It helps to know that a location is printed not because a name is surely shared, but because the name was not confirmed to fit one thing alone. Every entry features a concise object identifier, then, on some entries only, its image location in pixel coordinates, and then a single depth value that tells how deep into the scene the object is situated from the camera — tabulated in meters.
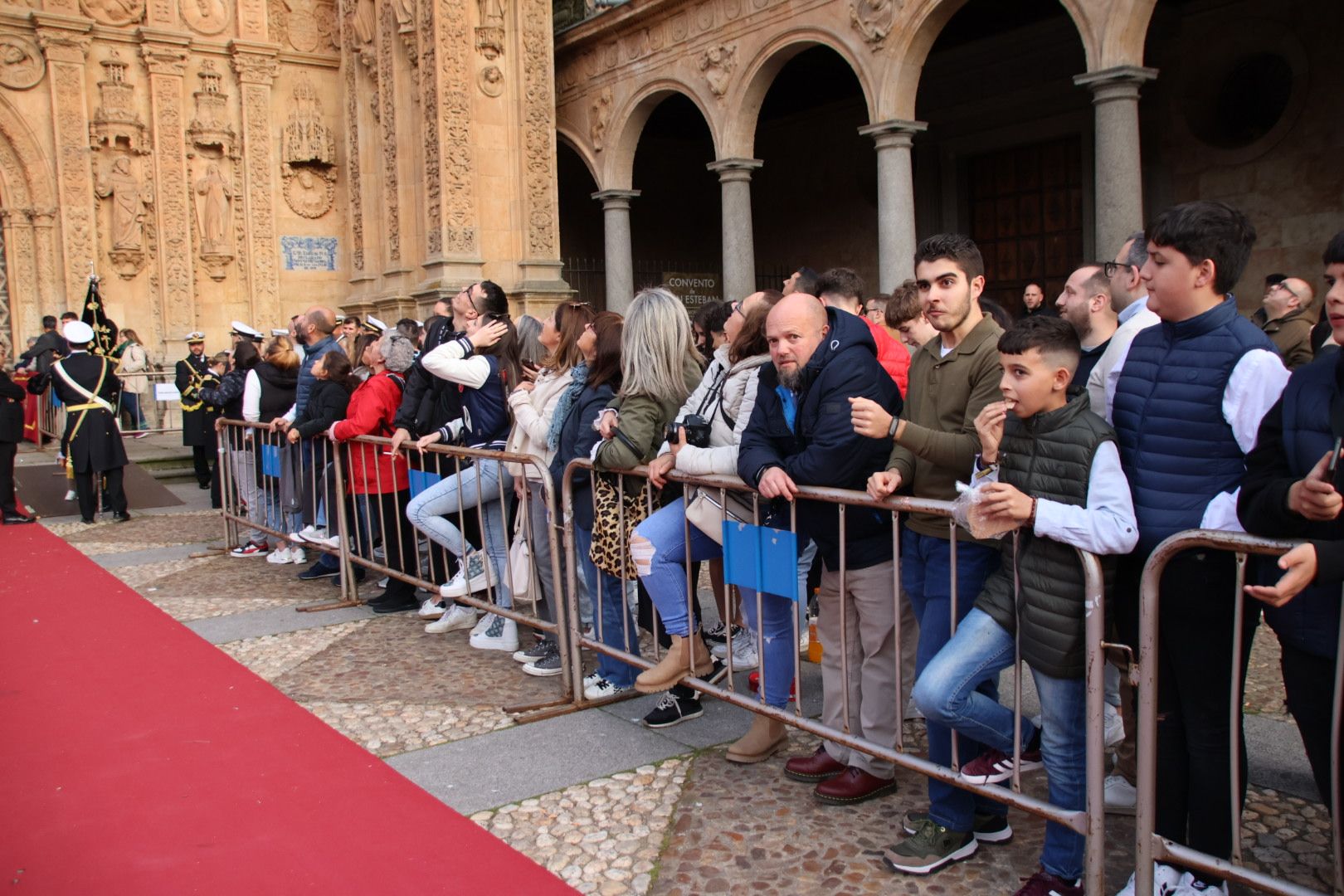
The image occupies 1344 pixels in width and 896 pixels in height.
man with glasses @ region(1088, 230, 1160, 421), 3.66
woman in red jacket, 6.73
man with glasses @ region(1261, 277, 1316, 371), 6.43
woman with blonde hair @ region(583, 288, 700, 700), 4.55
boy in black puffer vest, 2.83
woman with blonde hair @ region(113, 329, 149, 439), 17.39
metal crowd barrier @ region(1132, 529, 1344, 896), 2.49
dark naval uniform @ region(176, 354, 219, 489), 12.71
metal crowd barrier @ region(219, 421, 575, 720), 5.25
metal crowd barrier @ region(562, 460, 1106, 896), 2.74
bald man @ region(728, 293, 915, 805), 3.61
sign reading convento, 16.36
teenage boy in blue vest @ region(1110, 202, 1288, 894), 2.75
